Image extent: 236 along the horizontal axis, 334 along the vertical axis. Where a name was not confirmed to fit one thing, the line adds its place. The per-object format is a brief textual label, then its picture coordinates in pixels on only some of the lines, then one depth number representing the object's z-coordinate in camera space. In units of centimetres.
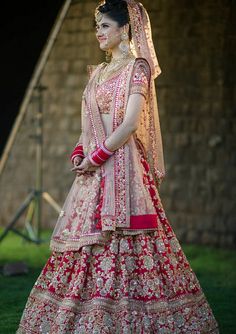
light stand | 913
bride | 444
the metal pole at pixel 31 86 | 677
